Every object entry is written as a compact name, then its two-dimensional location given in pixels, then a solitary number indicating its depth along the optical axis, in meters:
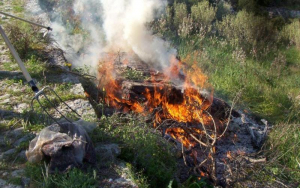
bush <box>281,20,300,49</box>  9.05
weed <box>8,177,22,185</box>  3.02
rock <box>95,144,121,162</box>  3.48
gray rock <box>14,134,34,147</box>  3.66
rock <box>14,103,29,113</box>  4.38
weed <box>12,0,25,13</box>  10.40
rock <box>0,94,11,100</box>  4.70
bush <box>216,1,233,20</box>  11.36
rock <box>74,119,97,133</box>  3.84
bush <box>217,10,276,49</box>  9.05
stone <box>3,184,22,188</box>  2.98
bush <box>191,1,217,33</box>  9.84
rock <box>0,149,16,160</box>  3.39
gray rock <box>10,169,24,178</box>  3.12
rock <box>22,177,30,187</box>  2.99
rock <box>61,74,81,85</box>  5.40
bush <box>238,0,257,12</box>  11.09
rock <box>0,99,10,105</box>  4.57
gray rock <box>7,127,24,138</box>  3.81
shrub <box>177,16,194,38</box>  9.12
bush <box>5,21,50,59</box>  6.15
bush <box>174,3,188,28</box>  9.93
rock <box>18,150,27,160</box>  3.39
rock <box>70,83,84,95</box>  5.04
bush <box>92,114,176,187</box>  3.58
